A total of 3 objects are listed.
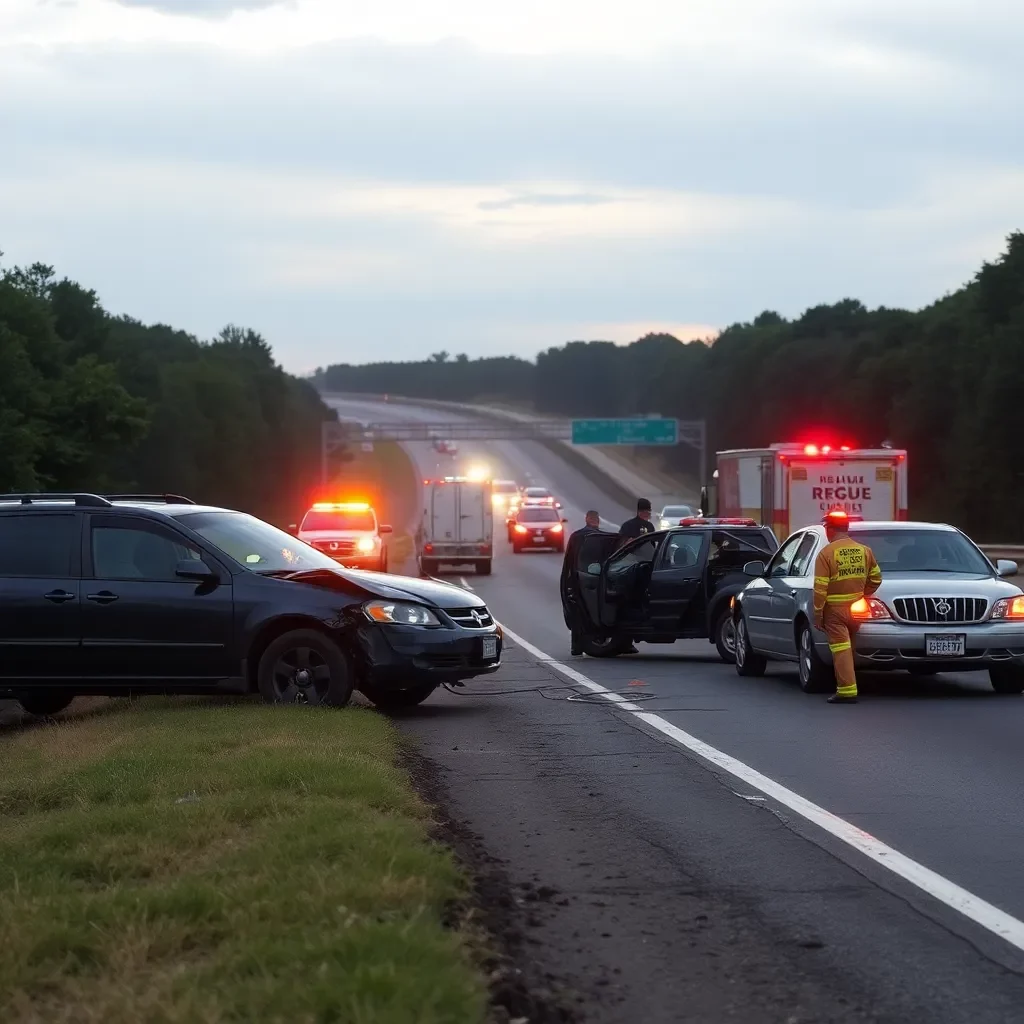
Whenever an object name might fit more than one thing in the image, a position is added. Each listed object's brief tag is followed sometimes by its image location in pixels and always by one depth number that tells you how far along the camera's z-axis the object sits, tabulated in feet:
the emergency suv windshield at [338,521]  144.97
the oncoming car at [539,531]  212.23
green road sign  343.26
